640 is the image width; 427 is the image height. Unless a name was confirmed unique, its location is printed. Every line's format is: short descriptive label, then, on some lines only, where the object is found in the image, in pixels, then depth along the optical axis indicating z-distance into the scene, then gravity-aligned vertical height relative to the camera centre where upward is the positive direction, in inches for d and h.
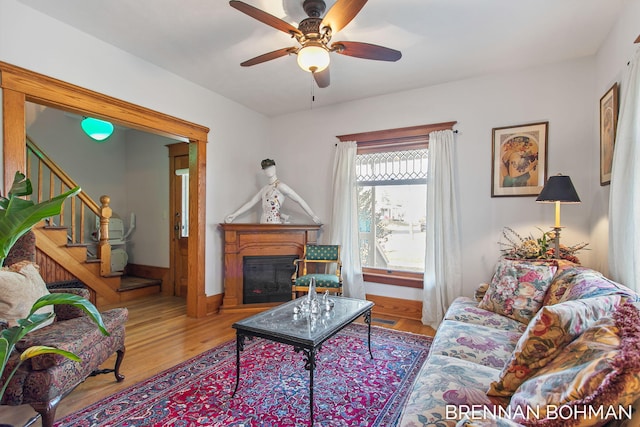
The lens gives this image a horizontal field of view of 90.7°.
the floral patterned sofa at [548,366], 34.7 -21.9
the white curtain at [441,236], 140.3 -9.5
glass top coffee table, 74.9 -29.4
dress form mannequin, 169.8 +8.9
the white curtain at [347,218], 162.4 -1.8
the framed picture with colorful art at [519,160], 127.0 +22.8
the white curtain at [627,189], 71.2 +6.2
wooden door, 196.9 -1.1
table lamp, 101.6 +7.1
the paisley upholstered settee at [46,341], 66.3 -30.5
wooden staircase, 155.4 -28.6
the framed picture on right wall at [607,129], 93.3 +26.9
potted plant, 52.8 -3.5
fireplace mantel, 160.2 -15.7
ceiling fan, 78.2 +48.7
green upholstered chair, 146.1 -29.0
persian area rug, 74.9 -48.3
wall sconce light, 165.3 +45.7
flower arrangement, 109.3 -12.2
